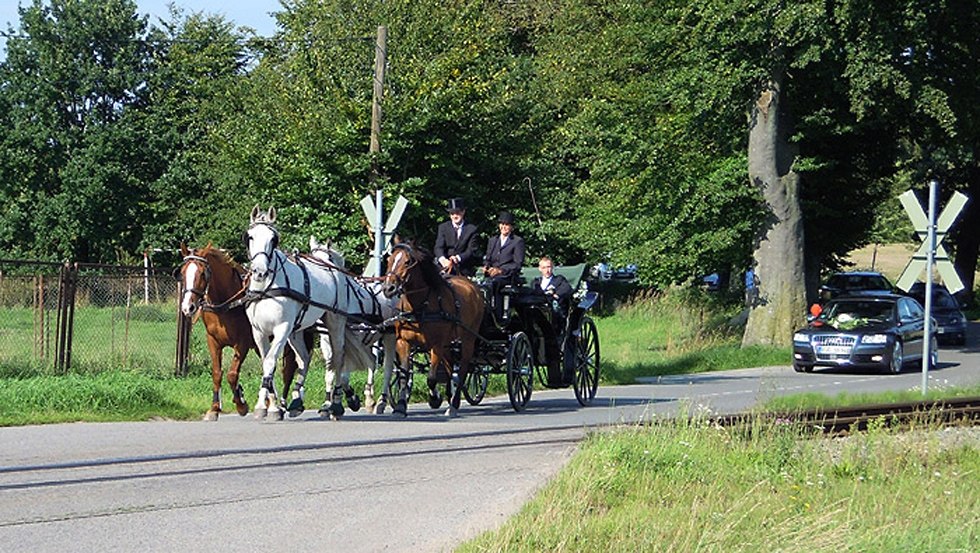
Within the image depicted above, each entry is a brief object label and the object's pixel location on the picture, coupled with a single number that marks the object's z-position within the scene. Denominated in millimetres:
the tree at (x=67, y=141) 55656
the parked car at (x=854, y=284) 45438
